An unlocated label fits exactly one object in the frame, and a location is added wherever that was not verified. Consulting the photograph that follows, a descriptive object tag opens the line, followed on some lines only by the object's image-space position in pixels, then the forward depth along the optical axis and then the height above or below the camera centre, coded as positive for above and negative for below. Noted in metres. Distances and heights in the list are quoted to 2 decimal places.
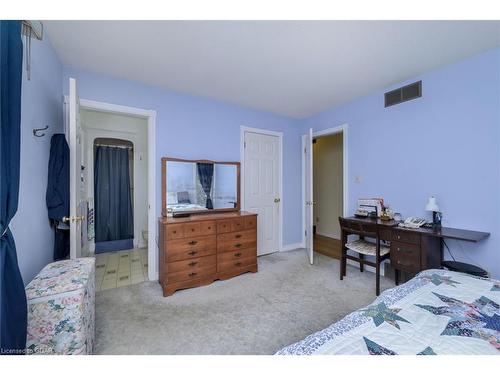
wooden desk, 2.03 -0.59
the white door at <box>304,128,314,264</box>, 3.30 -0.07
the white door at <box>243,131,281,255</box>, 3.53 +0.05
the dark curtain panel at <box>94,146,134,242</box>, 4.07 -0.16
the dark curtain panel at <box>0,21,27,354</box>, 0.98 -0.01
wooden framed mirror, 2.79 +0.02
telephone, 2.28 -0.40
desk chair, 2.39 -0.74
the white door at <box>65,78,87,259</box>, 1.64 +0.06
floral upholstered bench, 1.17 -0.72
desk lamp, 2.27 -0.28
